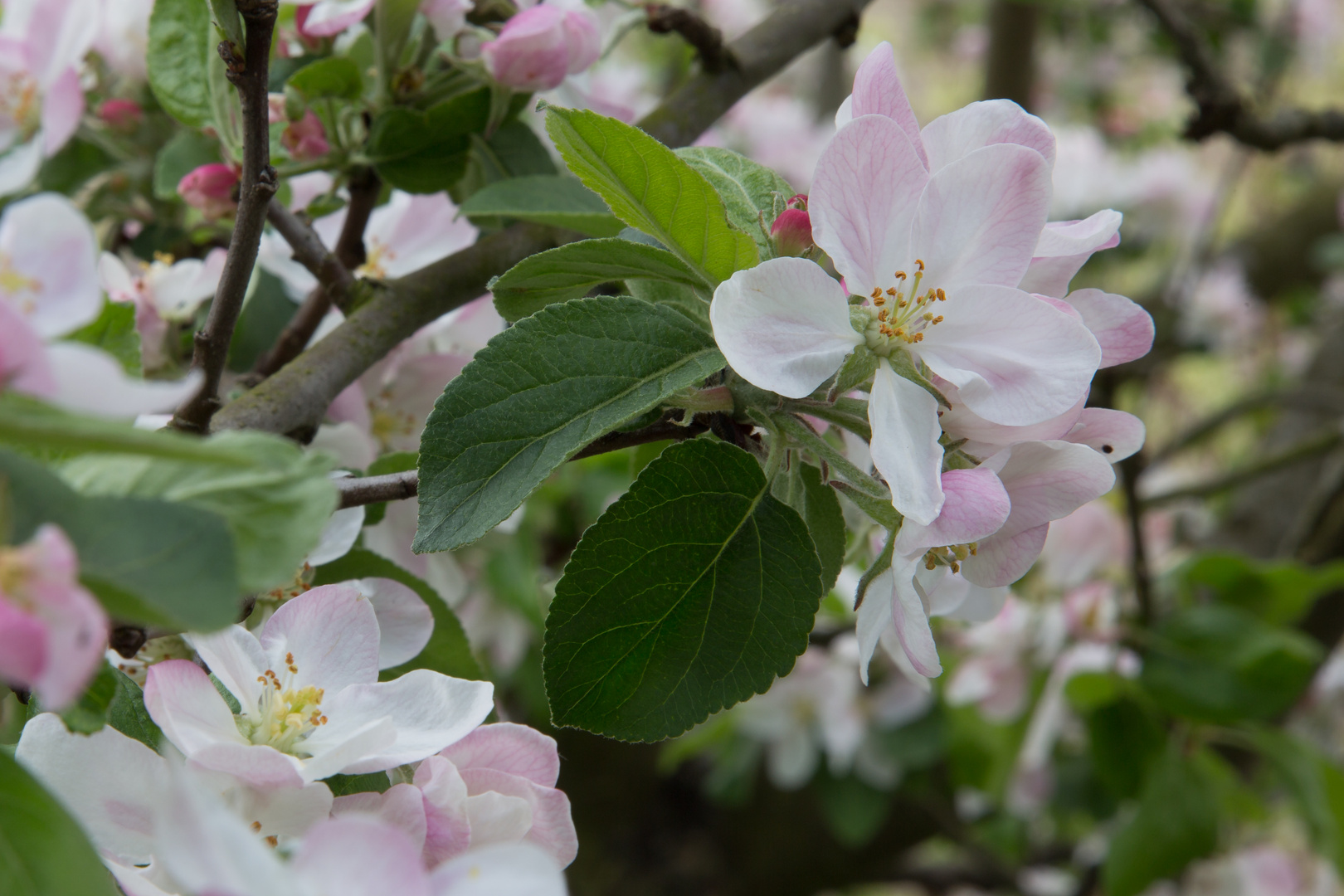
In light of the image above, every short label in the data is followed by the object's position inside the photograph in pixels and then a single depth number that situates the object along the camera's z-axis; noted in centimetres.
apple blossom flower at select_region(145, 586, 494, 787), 40
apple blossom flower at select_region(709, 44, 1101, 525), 42
